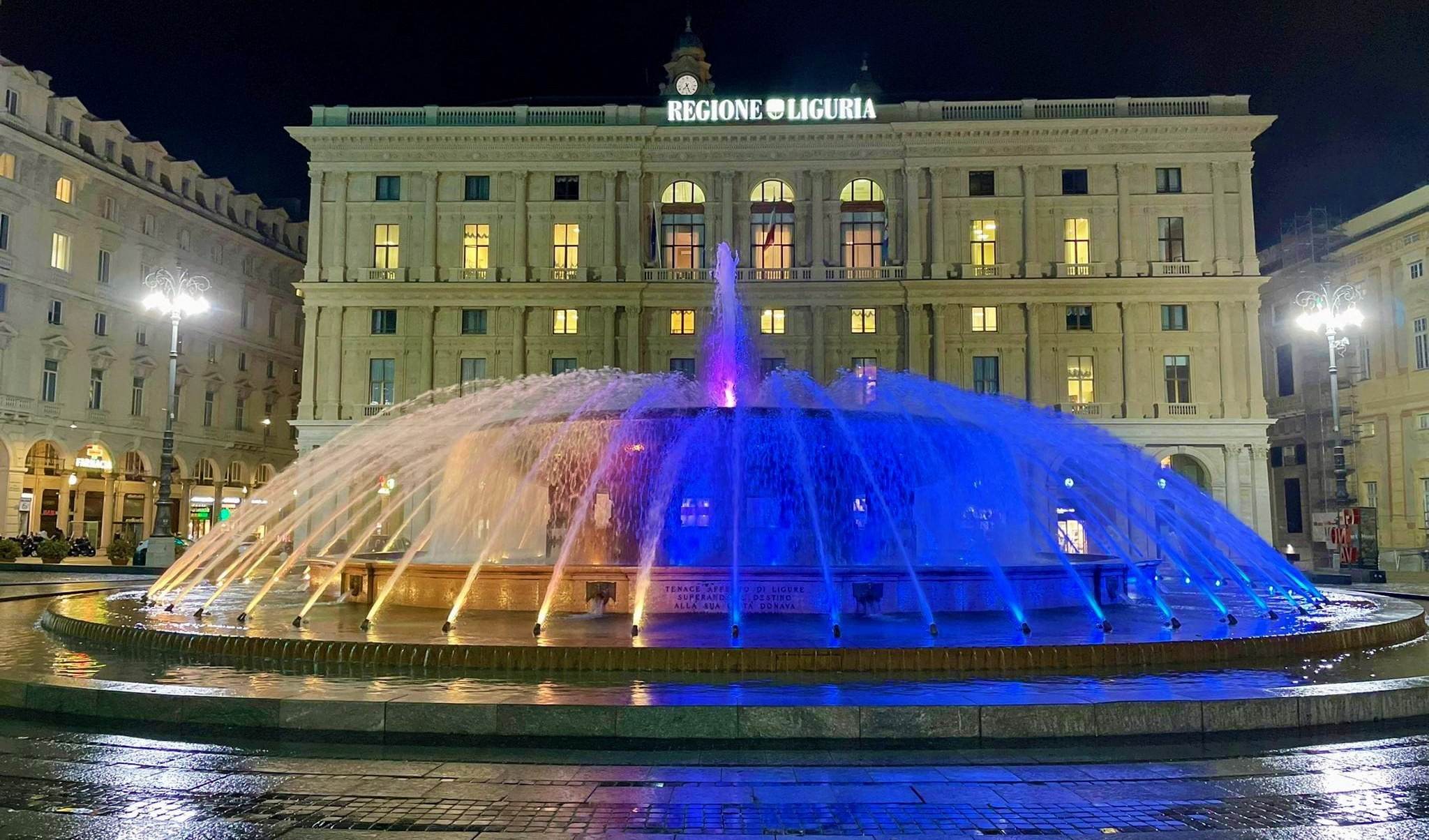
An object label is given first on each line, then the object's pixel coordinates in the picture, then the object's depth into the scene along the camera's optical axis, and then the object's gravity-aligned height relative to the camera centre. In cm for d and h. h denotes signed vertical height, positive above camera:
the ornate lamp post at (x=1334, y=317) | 3108 +645
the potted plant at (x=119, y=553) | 3234 -132
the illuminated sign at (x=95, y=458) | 4619 +234
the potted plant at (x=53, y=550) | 3338 -131
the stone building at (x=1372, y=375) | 4328 +649
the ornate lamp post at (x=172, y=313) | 2977 +583
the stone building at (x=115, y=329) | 4194 +870
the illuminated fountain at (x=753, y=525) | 1261 -18
